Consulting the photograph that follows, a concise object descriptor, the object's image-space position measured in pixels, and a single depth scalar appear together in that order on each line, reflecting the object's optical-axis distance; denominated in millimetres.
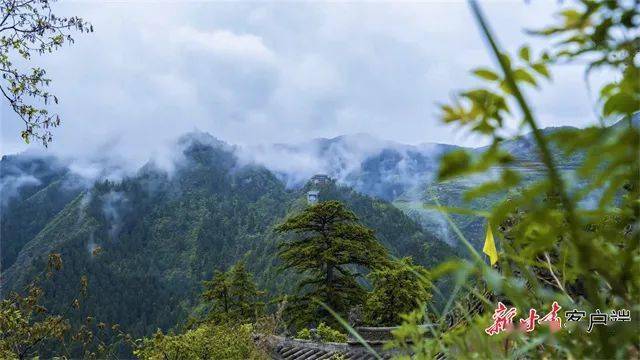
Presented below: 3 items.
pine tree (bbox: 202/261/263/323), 27484
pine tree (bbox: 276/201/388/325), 23531
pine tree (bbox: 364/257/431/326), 20297
